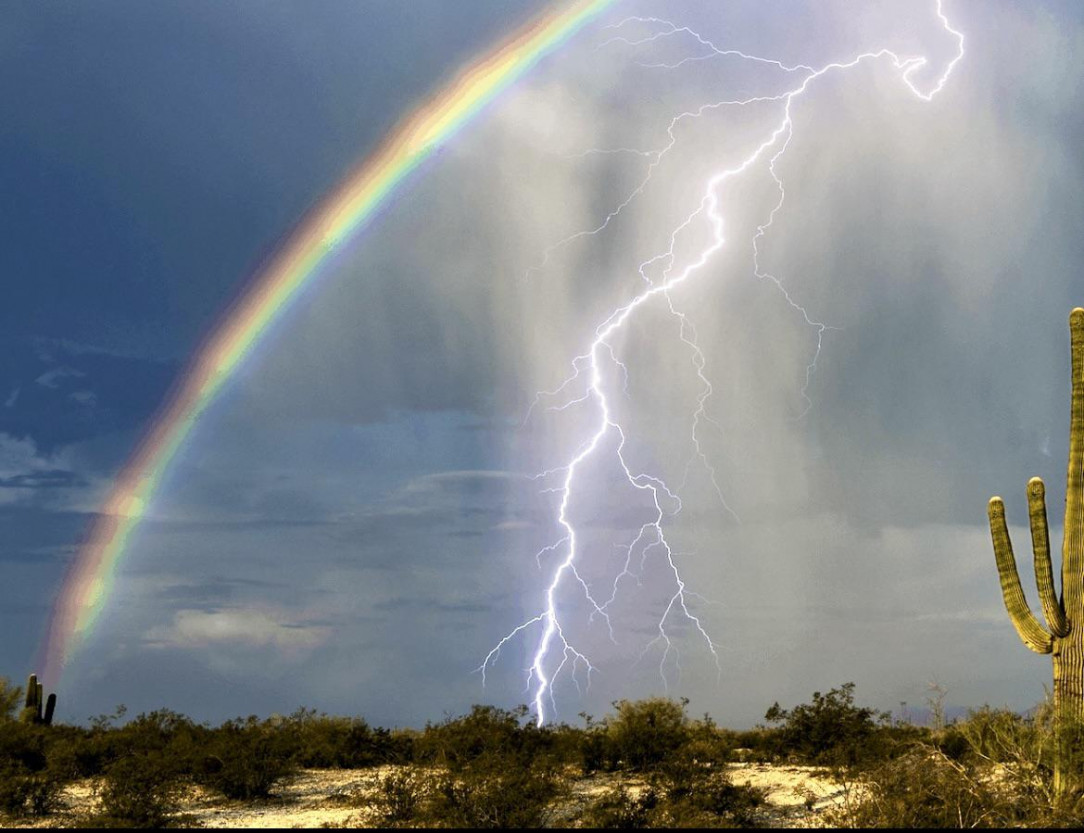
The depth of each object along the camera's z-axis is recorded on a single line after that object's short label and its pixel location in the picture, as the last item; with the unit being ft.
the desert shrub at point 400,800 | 55.42
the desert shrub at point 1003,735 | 53.88
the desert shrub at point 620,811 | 51.08
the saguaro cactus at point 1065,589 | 54.90
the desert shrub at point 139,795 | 55.21
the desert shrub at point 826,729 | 72.43
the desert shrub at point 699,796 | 51.57
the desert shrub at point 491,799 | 52.30
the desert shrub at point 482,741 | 67.87
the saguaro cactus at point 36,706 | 103.40
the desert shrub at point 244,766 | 66.64
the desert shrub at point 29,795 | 62.59
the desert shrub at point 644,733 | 69.92
